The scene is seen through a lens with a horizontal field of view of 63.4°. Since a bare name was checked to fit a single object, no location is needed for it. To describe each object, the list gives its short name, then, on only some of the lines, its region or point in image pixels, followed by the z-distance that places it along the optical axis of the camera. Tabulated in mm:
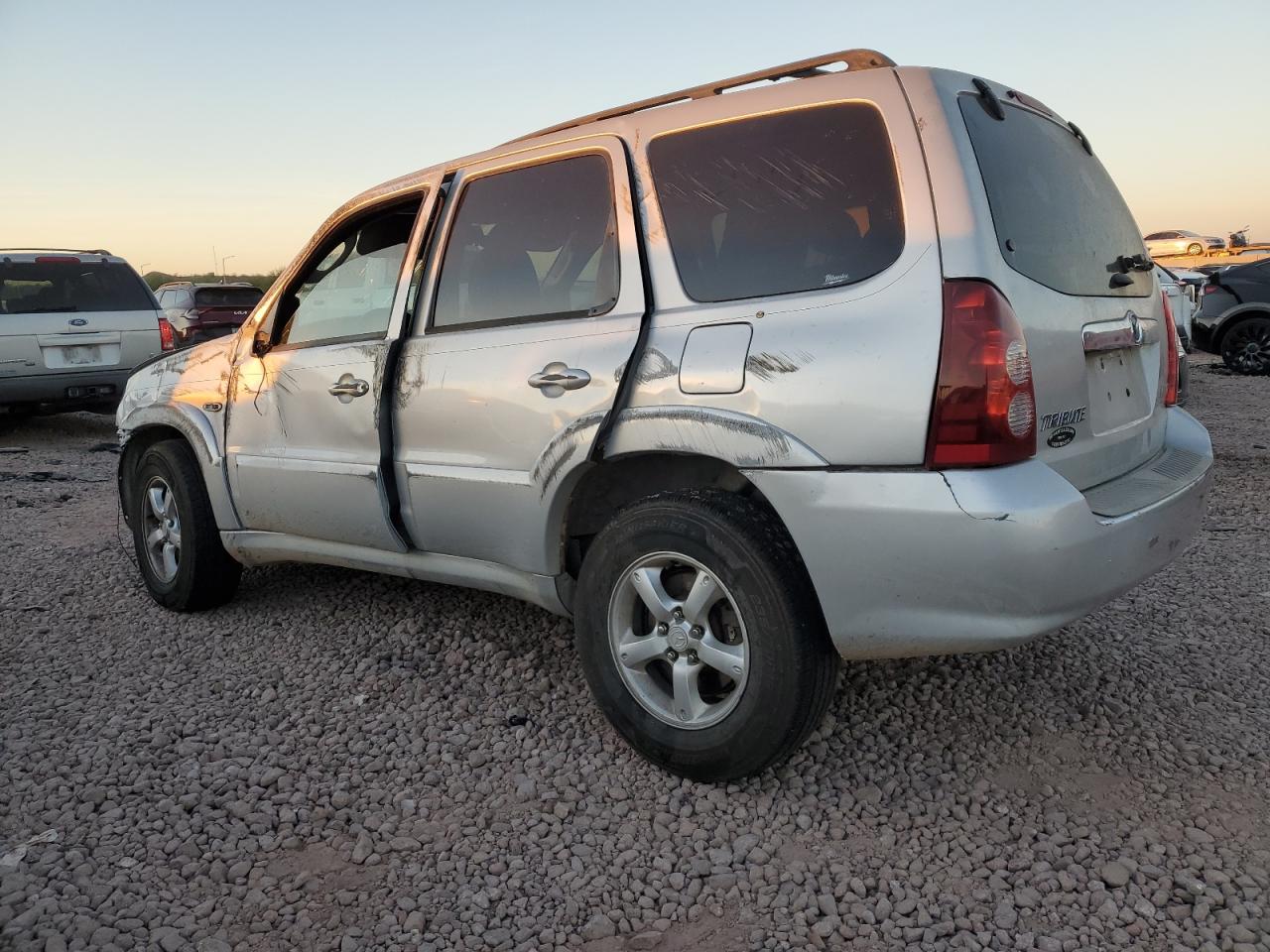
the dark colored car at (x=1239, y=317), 13188
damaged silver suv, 2381
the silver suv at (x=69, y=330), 9188
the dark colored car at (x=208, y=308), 15125
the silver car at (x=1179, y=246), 25234
